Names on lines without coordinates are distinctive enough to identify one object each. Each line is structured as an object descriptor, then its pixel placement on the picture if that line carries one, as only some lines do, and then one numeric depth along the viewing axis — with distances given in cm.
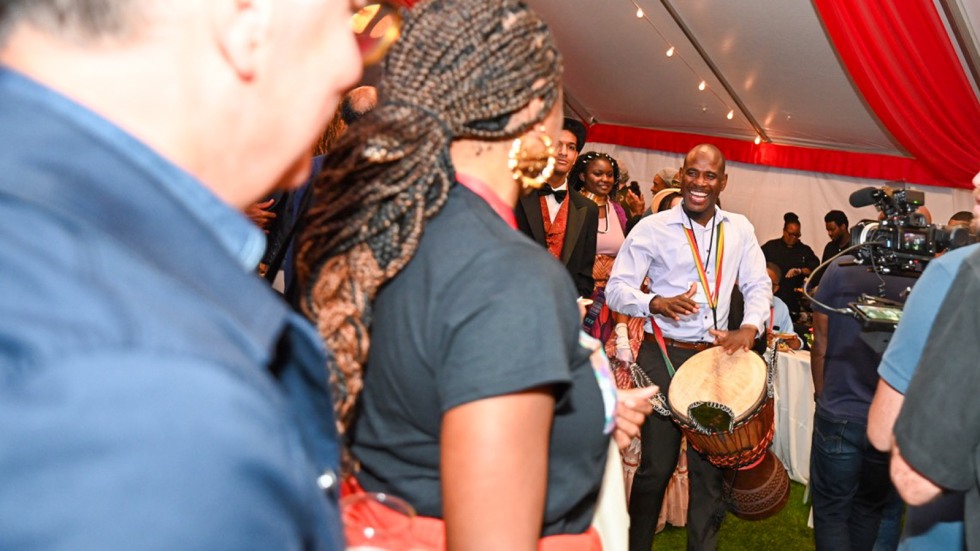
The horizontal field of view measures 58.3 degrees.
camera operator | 384
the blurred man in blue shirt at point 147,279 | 51
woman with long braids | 136
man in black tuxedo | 480
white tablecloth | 568
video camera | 279
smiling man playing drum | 418
